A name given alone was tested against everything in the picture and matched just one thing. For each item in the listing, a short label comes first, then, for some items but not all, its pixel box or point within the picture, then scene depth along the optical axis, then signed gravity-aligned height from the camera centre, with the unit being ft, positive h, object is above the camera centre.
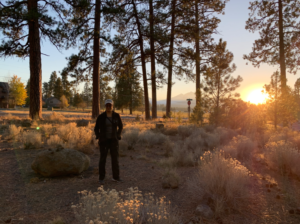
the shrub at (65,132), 26.94 -3.17
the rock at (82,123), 38.32 -2.67
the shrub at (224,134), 29.54 -4.02
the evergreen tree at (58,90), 221.25 +20.05
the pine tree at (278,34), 50.19 +18.33
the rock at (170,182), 14.47 -5.23
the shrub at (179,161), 19.75 -5.05
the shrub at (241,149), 21.26 -4.36
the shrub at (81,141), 23.02 -3.84
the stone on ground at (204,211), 10.69 -5.39
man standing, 15.44 -2.03
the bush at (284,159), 16.78 -4.32
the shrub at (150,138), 29.91 -4.41
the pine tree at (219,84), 48.70 +5.90
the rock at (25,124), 34.44 -2.52
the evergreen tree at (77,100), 217.77 +9.07
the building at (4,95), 170.60 +11.63
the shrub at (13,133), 26.87 -3.18
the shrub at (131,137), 28.22 -3.96
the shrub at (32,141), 23.17 -3.70
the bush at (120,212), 7.92 -4.16
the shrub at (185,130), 35.65 -3.87
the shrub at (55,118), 44.41 -2.07
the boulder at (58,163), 15.71 -4.18
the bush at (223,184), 11.55 -4.41
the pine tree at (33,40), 37.99 +13.49
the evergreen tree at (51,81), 256.87 +34.99
